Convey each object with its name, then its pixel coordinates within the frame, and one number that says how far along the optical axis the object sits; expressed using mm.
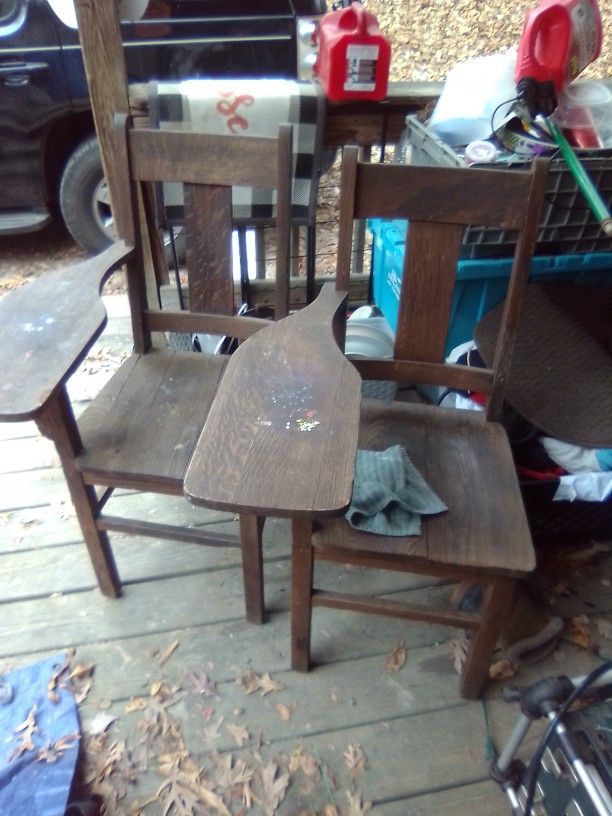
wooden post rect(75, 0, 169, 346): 1412
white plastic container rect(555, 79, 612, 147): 1529
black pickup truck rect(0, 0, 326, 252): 2428
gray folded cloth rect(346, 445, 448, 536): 1163
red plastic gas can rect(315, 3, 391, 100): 1625
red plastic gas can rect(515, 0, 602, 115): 1424
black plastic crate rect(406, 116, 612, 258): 1492
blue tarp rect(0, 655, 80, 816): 1192
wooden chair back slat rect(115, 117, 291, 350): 1308
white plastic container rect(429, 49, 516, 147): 1560
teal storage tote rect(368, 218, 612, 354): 1642
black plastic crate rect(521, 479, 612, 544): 1549
